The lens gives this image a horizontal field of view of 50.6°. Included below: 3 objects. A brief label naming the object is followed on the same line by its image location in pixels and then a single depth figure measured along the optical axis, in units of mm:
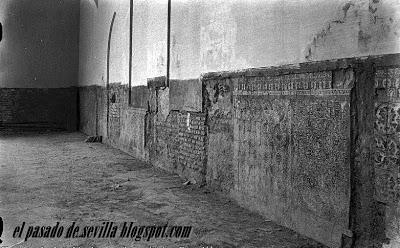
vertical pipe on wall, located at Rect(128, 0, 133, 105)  8453
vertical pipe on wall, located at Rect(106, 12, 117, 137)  10076
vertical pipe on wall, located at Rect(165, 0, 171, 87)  6523
